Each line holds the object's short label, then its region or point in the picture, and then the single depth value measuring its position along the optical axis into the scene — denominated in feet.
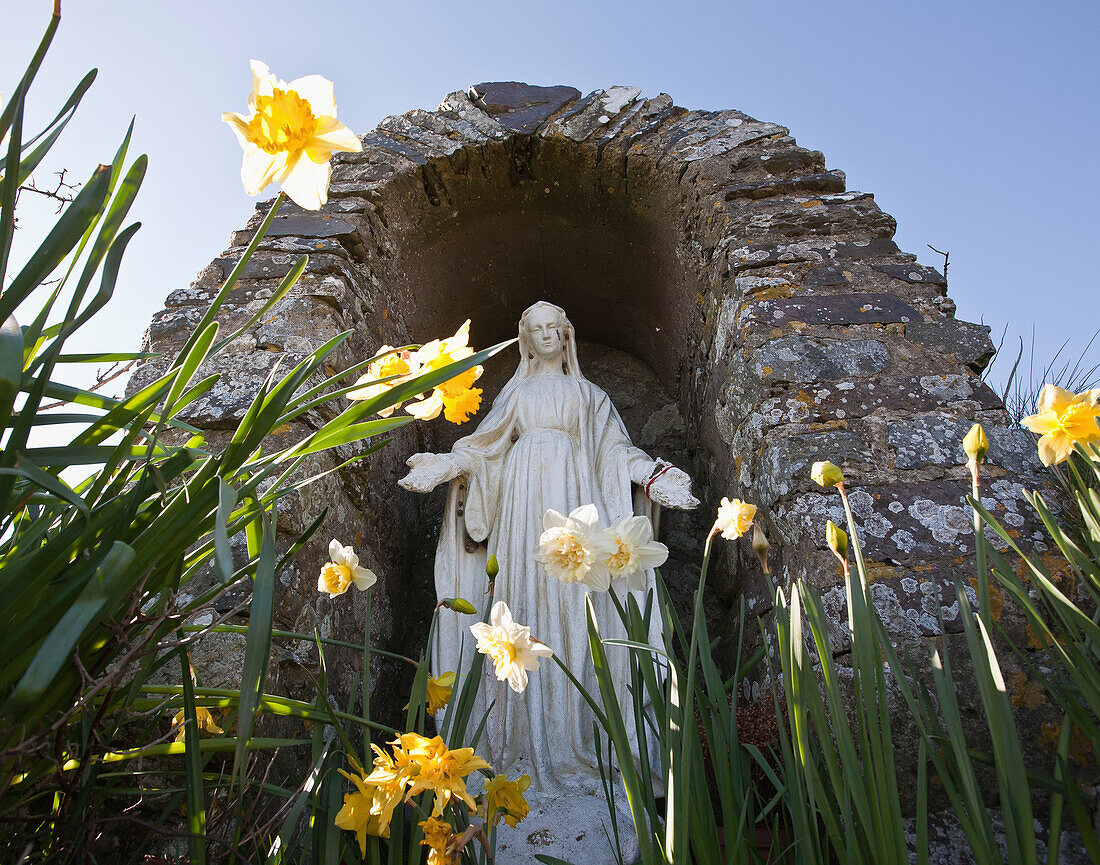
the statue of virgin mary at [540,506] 7.29
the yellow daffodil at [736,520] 4.47
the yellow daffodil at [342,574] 5.16
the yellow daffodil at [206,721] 5.13
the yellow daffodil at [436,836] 3.77
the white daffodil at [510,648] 4.25
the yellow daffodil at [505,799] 4.31
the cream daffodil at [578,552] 4.27
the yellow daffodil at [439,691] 4.90
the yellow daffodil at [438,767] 3.72
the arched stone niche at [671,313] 7.60
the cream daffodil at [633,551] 4.38
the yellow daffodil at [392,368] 4.43
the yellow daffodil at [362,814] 3.90
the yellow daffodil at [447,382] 4.41
